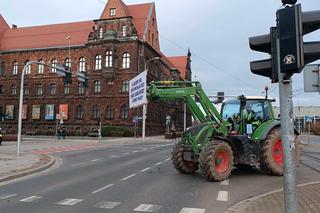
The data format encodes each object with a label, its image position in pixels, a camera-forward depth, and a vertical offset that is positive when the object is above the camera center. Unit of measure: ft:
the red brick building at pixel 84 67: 214.90 +39.15
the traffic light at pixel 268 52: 16.57 +3.51
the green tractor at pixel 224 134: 44.24 +0.36
